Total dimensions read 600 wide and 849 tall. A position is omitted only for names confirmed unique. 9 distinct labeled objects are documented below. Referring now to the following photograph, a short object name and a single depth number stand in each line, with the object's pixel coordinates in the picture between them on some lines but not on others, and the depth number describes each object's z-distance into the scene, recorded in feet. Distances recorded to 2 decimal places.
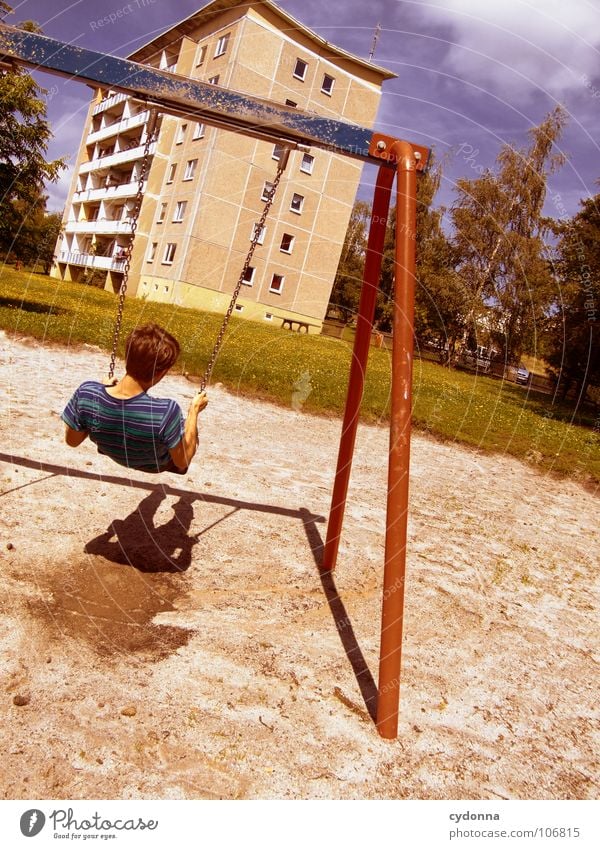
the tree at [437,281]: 83.35
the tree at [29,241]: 56.52
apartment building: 79.66
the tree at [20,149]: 46.96
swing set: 10.98
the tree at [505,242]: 86.84
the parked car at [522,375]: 121.17
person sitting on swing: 11.89
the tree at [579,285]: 60.95
